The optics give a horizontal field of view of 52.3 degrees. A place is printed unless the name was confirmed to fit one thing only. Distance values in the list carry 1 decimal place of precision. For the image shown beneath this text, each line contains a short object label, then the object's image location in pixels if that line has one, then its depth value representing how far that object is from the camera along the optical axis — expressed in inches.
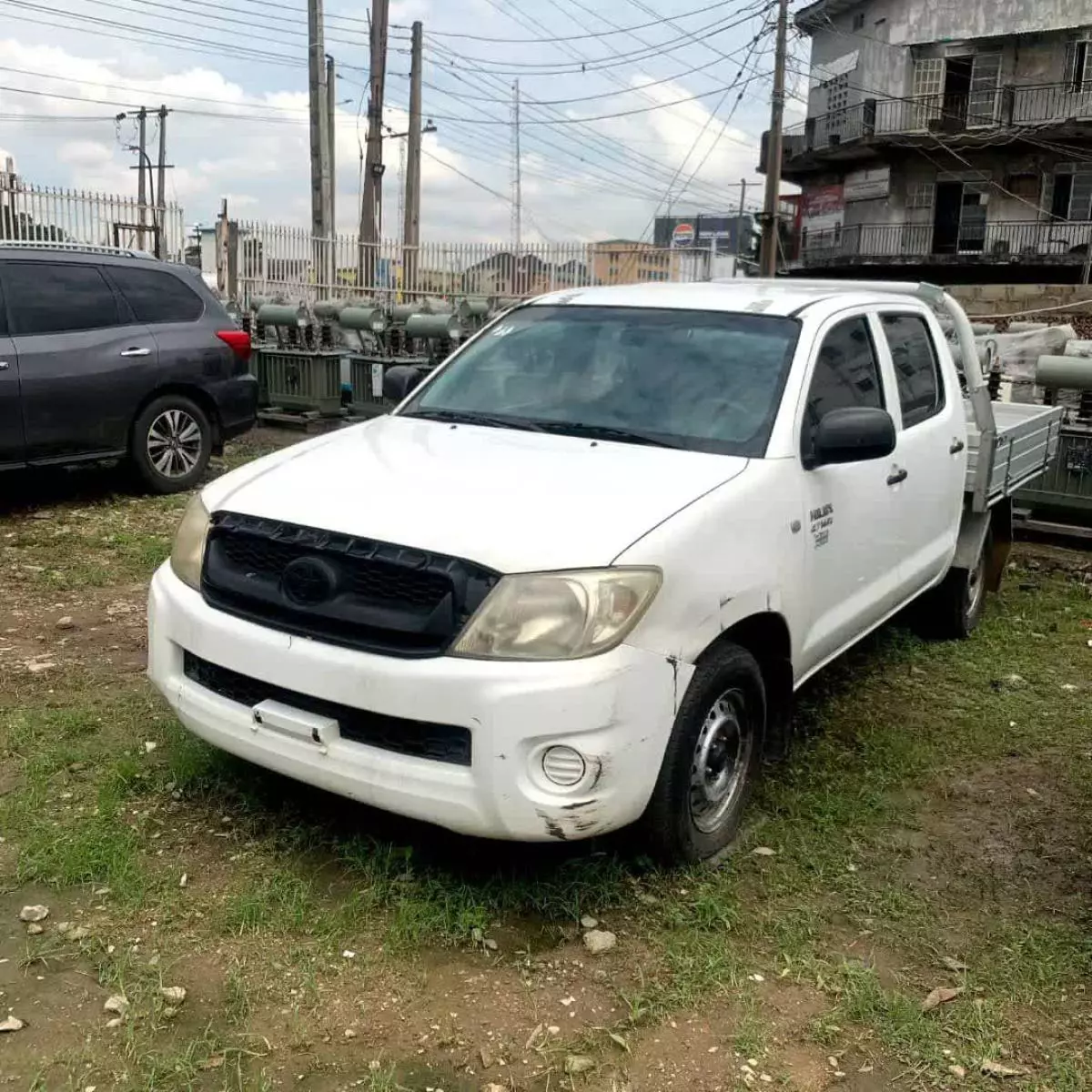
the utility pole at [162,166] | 1651.1
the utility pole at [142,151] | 1681.2
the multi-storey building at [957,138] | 1305.4
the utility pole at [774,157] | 914.1
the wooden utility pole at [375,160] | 738.8
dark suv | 289.4
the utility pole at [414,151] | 906.1
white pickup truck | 112.0
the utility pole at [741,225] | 1876.7
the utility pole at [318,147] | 689.0
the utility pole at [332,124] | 748.0
